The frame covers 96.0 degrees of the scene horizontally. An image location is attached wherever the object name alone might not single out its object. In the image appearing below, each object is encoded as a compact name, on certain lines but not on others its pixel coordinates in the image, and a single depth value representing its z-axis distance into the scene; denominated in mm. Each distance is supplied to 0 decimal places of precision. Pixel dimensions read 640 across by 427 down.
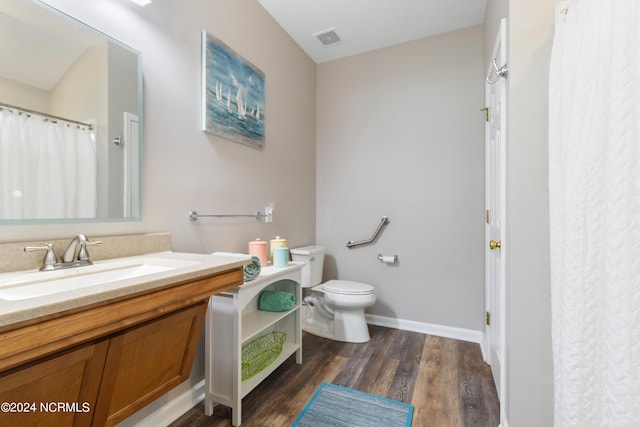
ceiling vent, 2482
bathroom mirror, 987
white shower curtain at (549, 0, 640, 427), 647
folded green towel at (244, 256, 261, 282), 1468
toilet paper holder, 2617
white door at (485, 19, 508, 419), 1426
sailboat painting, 1685
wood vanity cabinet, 650
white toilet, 2307
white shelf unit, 1406
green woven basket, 1603
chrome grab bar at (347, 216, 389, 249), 2689
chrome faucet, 995
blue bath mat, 1444
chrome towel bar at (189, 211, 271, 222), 1595
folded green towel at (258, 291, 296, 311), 1872
